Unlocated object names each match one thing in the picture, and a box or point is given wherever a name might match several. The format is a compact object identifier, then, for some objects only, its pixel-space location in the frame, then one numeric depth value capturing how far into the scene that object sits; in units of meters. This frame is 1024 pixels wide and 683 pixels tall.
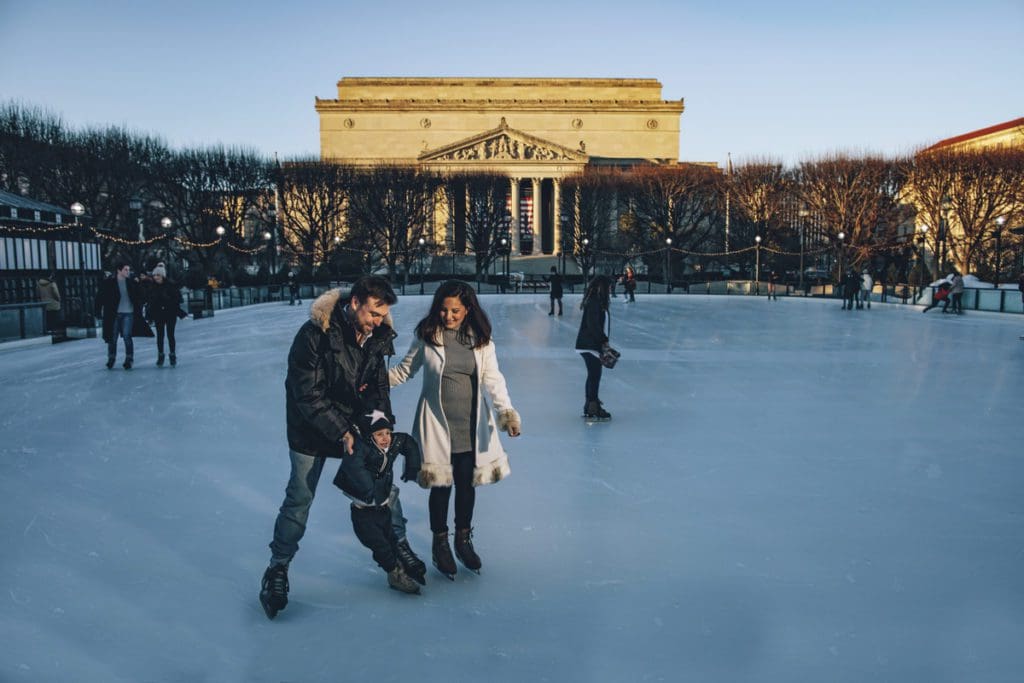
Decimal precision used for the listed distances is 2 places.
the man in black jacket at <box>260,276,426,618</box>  3.19
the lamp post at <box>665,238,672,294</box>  40.50
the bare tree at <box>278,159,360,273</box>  41.59
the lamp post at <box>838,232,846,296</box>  35.16
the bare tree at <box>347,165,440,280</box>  42.69
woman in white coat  3.62
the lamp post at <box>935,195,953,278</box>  31.23
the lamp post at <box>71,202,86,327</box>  16.14
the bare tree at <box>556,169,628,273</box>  46.53
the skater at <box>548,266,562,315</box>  20.95
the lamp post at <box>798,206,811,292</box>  33.56
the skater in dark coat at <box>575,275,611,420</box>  7.17
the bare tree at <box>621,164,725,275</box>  44.59
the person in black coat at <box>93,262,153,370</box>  10.46
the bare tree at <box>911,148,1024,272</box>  34.56
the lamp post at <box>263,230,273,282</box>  38.92
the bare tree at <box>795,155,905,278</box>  37.31
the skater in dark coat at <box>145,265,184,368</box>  10.56
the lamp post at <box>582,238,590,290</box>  43.27
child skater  3.30
